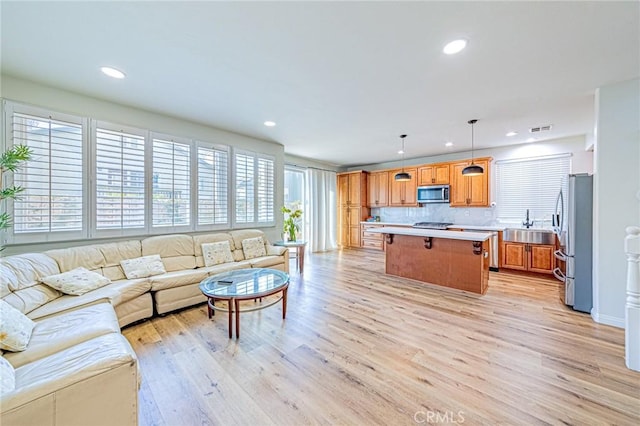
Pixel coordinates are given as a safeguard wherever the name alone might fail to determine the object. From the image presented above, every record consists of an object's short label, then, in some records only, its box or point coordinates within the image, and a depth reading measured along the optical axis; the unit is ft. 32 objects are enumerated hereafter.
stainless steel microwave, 19.79
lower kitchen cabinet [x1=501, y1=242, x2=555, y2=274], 14.90
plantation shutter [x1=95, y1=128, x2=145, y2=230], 10.16
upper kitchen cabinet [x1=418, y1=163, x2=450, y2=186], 19.95
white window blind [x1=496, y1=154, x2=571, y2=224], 16.19
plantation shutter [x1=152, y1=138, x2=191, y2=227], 11.75
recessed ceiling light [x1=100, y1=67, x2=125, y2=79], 7.95
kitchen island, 12.10
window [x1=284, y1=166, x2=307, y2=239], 22.16
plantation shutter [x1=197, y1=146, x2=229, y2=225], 13.38
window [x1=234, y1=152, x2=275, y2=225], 15.07
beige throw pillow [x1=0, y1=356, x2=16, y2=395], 3.53
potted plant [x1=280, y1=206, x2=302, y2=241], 17.19
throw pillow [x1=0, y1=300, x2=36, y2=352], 4.82
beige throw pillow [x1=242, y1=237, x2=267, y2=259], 13.84
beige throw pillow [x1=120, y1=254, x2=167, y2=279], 9.91
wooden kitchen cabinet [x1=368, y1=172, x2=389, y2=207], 24.13
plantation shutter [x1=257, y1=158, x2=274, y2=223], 16.21
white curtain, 22.94
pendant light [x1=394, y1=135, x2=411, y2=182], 15.57
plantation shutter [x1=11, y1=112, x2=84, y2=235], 8.52
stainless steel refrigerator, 10.03
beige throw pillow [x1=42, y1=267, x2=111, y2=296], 7.88
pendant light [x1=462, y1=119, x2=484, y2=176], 13.00
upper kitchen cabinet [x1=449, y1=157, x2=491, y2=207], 18.08
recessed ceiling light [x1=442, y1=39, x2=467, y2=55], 6.49
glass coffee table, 8.08
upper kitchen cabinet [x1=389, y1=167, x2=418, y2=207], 21.90
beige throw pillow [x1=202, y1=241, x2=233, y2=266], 12.23
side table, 15.93
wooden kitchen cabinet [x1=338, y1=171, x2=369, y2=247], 25.38
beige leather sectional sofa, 3.77
